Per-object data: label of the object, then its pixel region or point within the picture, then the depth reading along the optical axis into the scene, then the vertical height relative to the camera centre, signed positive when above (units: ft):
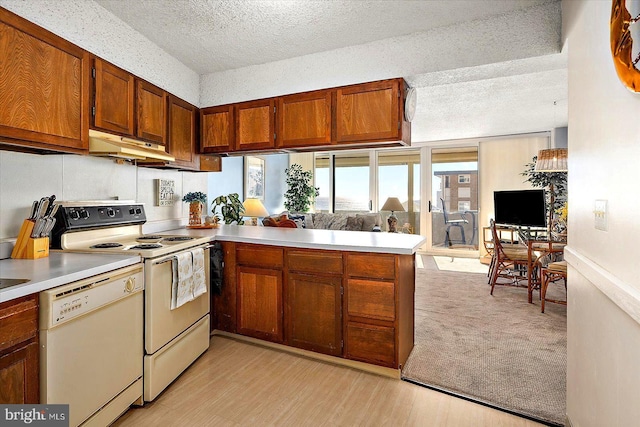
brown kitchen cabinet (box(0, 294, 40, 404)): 3.94 -1.80
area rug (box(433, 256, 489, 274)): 18.30 -3.22
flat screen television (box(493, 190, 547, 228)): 14.42 +0.17
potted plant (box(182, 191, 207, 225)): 10.92 +0.11
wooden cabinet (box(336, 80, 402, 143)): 8.64 +2.72
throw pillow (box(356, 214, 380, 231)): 18.71 -0.58
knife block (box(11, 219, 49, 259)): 5.88 -0.65
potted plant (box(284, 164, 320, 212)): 22.35 +1.29
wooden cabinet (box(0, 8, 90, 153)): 5.19 +2.16
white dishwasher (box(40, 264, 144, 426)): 4.44 -2.12
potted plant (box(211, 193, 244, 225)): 12.53 +0.01
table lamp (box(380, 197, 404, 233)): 20.80 +0.39
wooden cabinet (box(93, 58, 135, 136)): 6.99 +2.55
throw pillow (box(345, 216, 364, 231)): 18.70 -0.71
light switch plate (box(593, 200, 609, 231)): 3.99 -0.04
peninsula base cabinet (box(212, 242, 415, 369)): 7.28 -2.21
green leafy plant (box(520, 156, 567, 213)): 16.16 +1.48
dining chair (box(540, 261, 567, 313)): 11.12 -2.20
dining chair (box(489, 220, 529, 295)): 13.28 -1.85
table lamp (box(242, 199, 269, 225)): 15.01 +0.07
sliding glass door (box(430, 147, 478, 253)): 22.00 +0.84
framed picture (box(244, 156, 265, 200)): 17.63 +1.92
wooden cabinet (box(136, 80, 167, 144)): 8.28 +2.62
